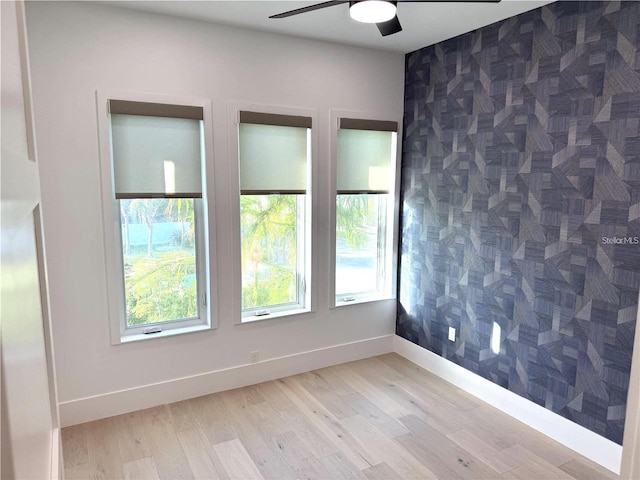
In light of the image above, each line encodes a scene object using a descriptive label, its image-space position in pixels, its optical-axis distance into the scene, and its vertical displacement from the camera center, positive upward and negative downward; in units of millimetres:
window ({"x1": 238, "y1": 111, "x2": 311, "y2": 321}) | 3338 -196
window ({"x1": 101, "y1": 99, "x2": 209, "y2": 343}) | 2914 -214
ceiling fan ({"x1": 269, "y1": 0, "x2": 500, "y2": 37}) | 2065 +860
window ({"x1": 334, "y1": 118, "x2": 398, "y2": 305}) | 3756 -195
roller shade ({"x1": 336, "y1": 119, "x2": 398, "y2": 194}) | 3717 +272
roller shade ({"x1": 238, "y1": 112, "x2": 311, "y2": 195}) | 3301 +266
